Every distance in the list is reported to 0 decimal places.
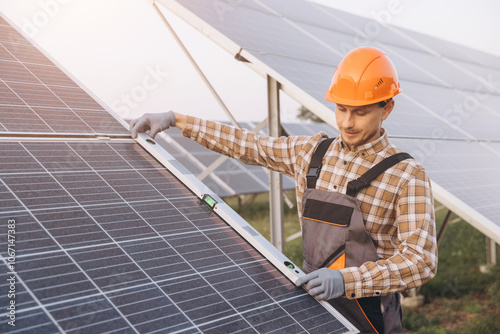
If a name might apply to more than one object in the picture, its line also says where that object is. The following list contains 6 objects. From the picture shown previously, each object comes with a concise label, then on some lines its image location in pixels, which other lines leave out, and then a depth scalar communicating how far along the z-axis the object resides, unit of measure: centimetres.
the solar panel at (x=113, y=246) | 178
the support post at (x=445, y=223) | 757
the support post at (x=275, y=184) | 557
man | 270
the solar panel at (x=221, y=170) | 1311
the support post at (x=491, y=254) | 1062
